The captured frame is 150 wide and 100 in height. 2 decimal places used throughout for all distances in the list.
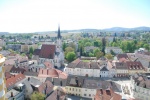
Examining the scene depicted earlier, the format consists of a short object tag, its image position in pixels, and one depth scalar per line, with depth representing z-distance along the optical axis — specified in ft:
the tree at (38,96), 95.46
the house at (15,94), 98.23
